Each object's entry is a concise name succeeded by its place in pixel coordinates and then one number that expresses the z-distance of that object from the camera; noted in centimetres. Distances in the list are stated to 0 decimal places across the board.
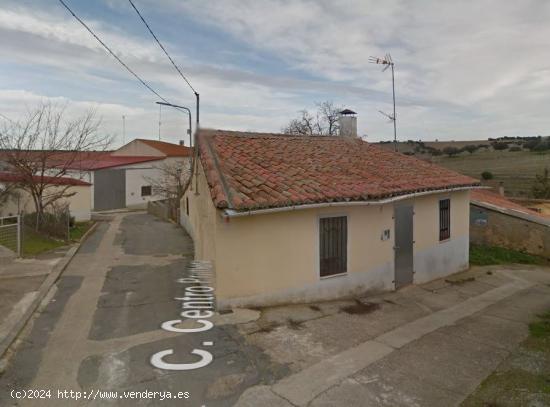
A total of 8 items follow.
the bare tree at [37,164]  1941
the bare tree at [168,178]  3716
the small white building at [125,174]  3484
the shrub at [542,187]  3006
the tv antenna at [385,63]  1719
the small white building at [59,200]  2162
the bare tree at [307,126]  3725
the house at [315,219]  762
